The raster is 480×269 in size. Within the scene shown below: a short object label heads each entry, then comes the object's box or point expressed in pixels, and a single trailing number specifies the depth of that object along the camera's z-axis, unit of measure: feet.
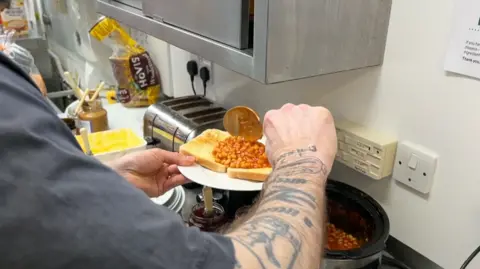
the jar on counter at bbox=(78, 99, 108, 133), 4.80
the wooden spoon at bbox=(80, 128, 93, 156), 3.95
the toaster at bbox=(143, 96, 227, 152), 4.03
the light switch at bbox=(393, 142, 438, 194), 2.82
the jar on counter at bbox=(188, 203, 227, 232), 3.30
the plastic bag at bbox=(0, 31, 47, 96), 5.08
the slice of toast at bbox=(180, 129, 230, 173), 3.12
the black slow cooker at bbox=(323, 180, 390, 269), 2.53
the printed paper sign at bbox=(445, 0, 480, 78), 2.40
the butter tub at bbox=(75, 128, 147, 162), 4.11
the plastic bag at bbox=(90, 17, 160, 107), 5.44
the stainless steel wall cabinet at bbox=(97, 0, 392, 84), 2.46
